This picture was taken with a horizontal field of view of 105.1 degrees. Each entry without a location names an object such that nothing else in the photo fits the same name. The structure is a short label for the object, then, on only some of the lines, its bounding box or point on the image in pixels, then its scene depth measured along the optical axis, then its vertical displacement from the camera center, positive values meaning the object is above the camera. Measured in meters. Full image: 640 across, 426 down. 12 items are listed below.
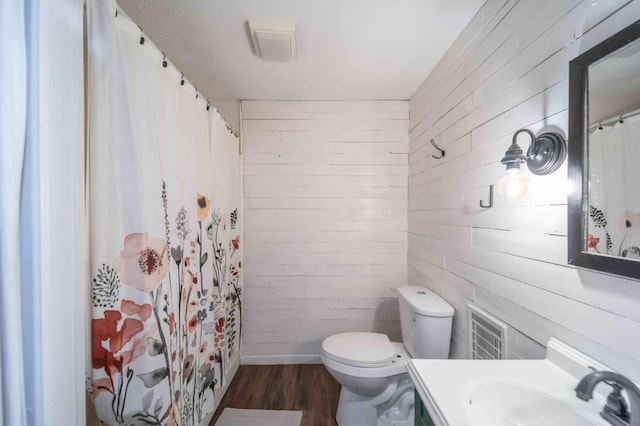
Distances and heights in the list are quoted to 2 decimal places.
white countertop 0.61 -0.50
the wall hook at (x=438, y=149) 1.51 +0.36
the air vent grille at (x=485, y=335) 1.00 -0.55
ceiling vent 1.22 +0.92
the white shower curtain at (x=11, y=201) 0.47 +0.02
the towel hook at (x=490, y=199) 1.09 +0.04
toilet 1.36 -0.87
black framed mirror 0.59 +0.14
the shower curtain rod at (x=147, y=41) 0.80 +0.62
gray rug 1.56 -1.35
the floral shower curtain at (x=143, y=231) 0.76 -0.07
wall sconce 0.77 +0.17
